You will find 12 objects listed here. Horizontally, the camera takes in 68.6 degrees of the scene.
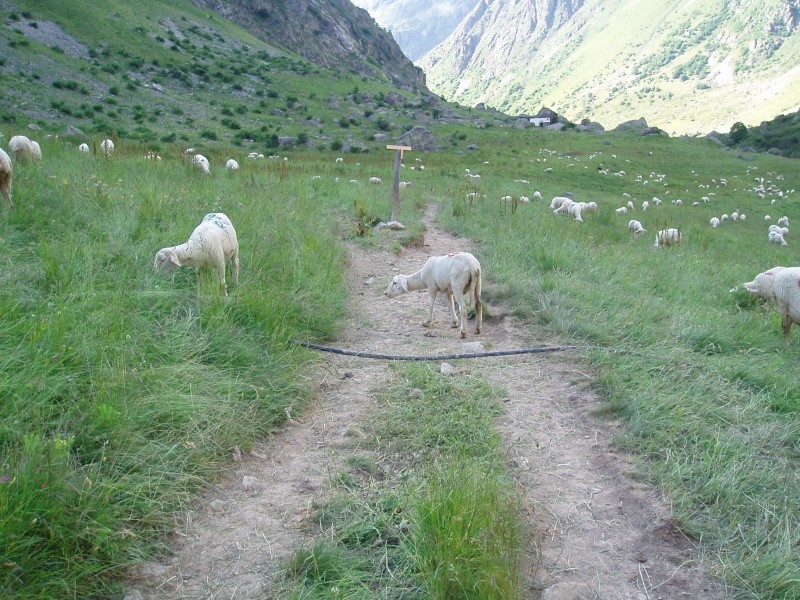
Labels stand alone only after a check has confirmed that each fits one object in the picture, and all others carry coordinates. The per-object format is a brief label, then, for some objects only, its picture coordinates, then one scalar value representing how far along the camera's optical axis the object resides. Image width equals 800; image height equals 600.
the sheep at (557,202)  19.00
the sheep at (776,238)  18.91
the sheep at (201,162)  14.15
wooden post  13.53
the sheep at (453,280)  7.25
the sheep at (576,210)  17.30
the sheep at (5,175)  7.40
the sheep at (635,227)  16.90
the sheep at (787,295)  7.22
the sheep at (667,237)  14.62
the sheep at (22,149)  10.68
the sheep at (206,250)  6.06
